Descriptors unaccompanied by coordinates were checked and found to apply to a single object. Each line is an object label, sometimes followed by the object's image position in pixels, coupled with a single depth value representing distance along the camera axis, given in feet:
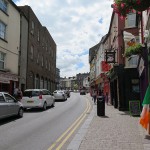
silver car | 27.50
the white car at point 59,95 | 70.60
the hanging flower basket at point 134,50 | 28.51
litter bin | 32.94
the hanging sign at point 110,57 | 48.73
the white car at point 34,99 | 40.59
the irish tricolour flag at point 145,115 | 19.04
